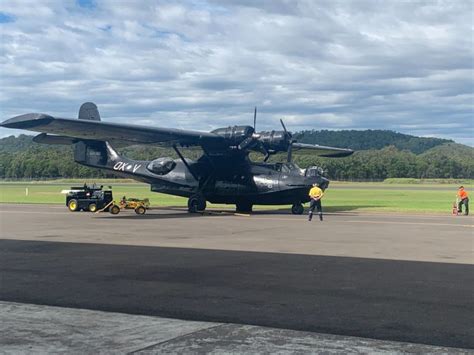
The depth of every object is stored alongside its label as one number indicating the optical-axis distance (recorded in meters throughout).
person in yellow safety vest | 24.86
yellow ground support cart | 29.29
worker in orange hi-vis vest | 29.45
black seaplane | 28.11
